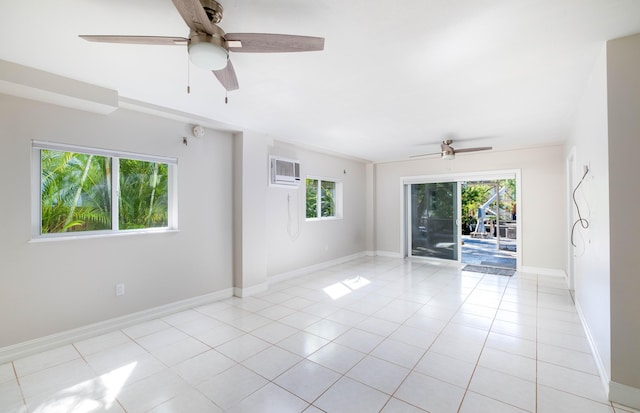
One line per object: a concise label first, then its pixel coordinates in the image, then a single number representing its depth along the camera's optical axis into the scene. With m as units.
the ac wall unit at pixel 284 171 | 4.79
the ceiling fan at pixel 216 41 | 1.49
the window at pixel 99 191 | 2.78
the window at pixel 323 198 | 5.88
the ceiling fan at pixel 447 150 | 4.89
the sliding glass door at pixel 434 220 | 6.51
